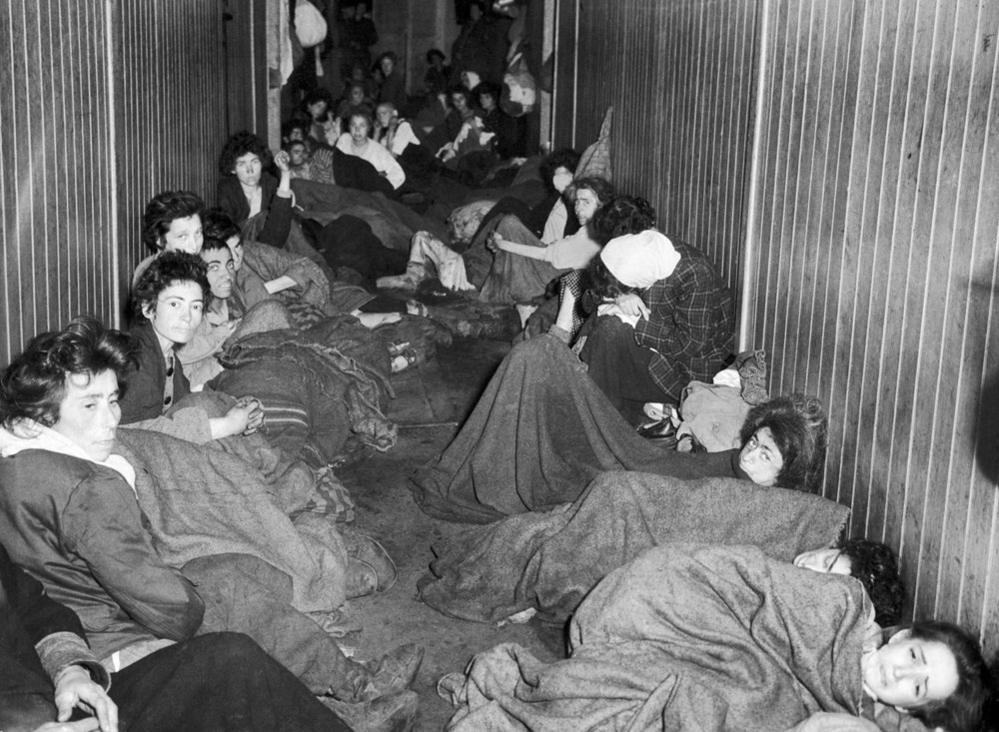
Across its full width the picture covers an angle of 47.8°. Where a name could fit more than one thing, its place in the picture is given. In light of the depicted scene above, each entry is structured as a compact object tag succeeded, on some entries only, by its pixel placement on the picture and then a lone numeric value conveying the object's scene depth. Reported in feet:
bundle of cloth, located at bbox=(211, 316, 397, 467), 15.72
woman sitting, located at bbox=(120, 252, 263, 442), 13.50
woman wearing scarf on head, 16.34
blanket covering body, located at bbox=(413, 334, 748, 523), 14.56
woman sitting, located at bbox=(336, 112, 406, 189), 31.73
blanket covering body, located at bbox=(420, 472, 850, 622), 11.68
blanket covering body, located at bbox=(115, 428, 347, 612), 11.21
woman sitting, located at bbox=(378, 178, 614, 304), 22.02
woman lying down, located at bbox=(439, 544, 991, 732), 8.84
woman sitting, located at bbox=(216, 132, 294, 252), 23.52
